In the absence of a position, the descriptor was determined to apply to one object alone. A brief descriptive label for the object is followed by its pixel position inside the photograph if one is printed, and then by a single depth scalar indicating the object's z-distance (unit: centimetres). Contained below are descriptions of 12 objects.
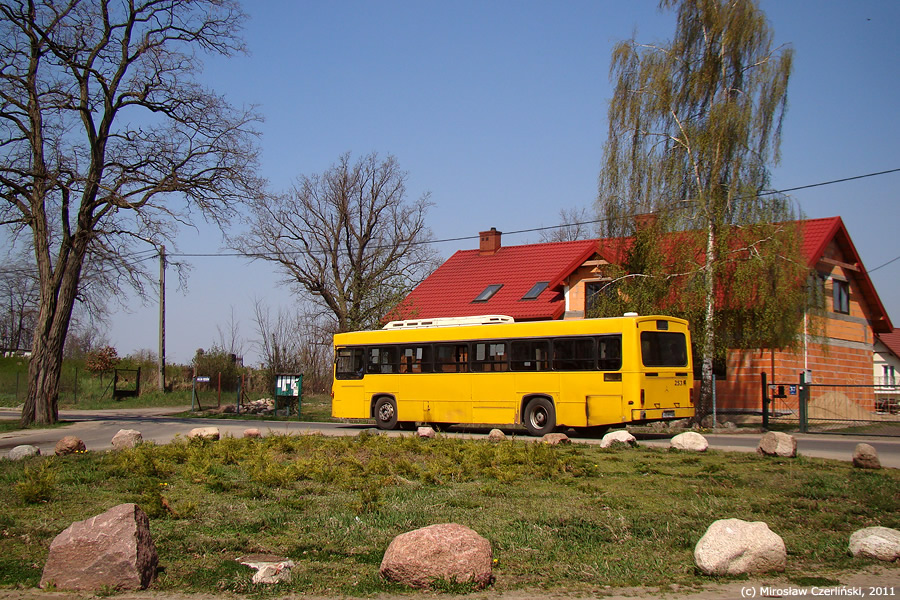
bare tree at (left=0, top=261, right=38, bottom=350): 7753
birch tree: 2430
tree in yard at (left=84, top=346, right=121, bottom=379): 5312
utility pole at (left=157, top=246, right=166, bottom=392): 4631
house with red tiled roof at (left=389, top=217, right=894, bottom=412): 3044
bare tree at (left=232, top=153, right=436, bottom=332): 4972
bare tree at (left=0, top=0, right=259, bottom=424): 2597
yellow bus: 2003
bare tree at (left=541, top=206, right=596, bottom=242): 6439
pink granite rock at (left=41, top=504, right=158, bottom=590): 626
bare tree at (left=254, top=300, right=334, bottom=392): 5088
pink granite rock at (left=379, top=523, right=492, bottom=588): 605
